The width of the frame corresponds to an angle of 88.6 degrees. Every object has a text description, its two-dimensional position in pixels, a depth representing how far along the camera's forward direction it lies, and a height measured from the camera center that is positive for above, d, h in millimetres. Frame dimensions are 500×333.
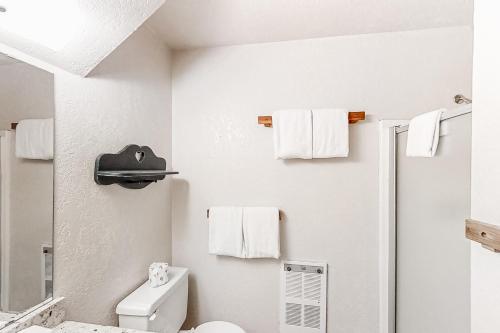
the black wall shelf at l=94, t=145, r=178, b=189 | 1106 -13
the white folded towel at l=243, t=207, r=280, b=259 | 1588 -420
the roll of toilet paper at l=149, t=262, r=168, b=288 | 1370 -594
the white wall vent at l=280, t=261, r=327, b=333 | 1609 -835
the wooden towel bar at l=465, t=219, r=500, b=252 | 570 -161
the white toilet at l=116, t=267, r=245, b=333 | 1167 -711
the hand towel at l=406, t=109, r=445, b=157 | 955 +124
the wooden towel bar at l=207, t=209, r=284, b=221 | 1675 -331
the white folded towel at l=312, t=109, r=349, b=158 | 1494 +192
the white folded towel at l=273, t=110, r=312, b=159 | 1521 +193
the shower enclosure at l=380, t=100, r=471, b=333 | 866 -292
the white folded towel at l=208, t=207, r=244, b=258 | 1632 -427
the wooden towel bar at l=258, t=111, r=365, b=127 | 1516 +289
